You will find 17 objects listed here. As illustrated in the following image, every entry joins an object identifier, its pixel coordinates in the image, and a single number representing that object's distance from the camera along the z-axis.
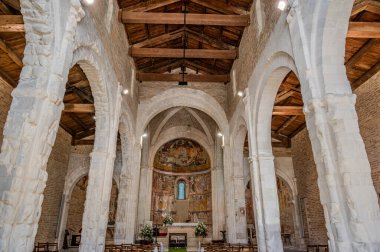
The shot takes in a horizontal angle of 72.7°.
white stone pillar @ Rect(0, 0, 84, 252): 3.71
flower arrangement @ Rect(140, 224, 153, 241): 12.63
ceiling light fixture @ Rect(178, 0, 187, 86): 10.95
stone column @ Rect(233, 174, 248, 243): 11.36
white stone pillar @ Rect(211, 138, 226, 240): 15.79
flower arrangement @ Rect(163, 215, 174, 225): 14.65
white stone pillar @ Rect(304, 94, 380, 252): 3.66
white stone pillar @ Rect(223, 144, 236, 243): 11.57
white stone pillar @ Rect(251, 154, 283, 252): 7.34
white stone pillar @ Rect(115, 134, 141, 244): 11.58
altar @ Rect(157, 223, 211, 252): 14.33
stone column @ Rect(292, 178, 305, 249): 14.14
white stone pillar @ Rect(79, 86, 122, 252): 7.22
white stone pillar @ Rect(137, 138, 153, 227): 16.06
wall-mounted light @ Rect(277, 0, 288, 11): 6.14
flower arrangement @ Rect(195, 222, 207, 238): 13.64
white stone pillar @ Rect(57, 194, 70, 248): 13.40
